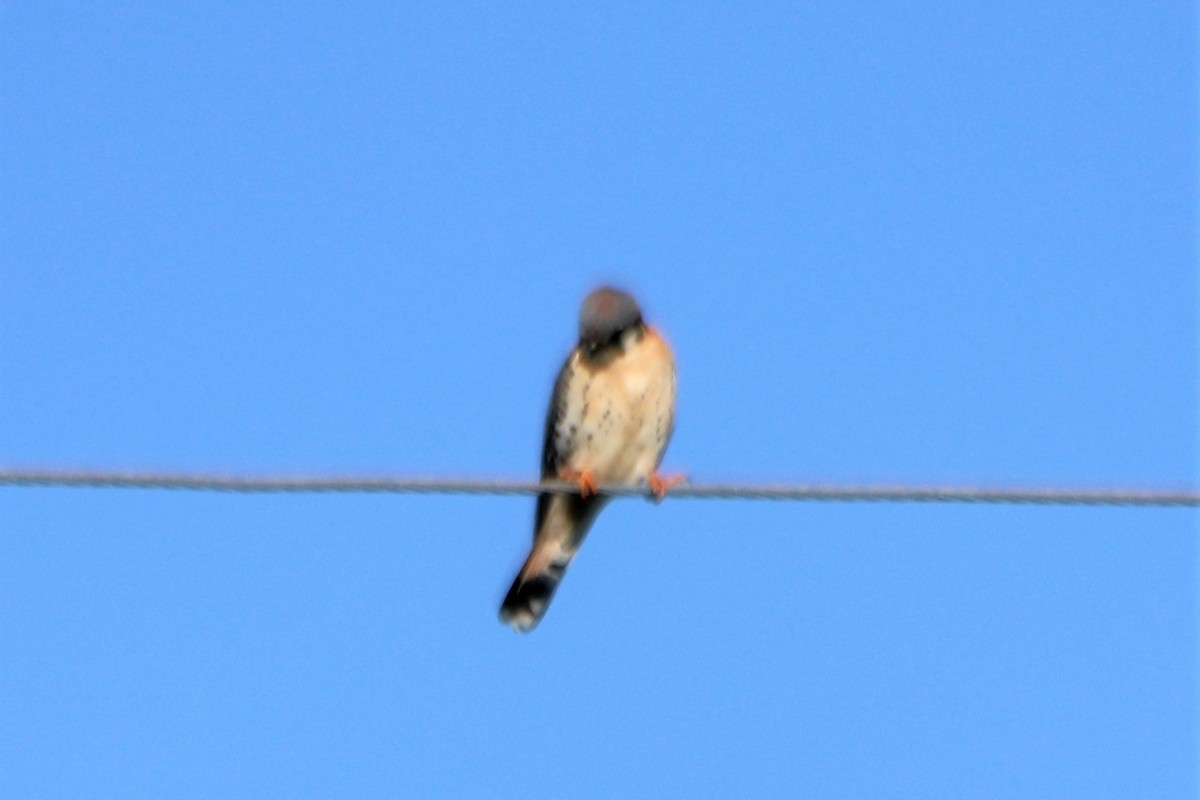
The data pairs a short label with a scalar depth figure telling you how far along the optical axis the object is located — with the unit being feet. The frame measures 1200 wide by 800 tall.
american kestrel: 52.70
